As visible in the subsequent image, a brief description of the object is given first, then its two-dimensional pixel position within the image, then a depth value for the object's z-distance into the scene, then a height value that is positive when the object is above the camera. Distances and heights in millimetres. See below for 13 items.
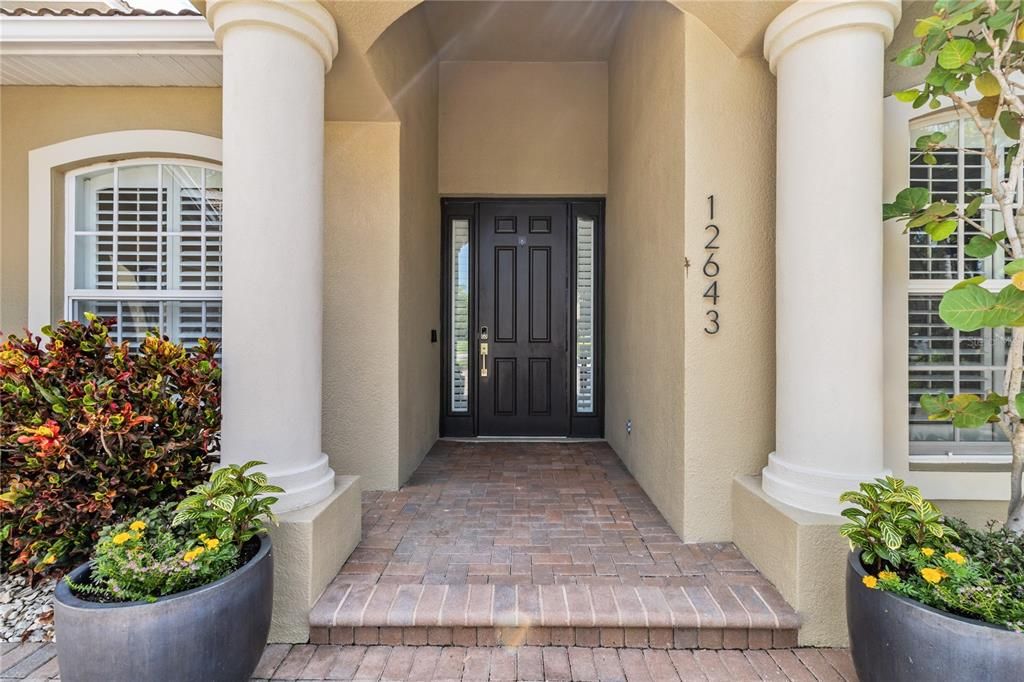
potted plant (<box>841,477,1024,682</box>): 1492 -777
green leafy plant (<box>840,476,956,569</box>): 1718 -616
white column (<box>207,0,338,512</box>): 2145 +477
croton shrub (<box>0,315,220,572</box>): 2062 -369
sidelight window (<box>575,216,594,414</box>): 5145 +262
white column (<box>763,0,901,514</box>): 2158 +416
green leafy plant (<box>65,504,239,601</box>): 1627 -716
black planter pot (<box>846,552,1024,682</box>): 1467 -894
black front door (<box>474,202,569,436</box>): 5113 +229
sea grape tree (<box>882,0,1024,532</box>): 1748 +603
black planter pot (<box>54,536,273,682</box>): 1533 -893
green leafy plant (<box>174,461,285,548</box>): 1813 -585
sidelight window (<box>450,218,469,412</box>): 5148 +271
